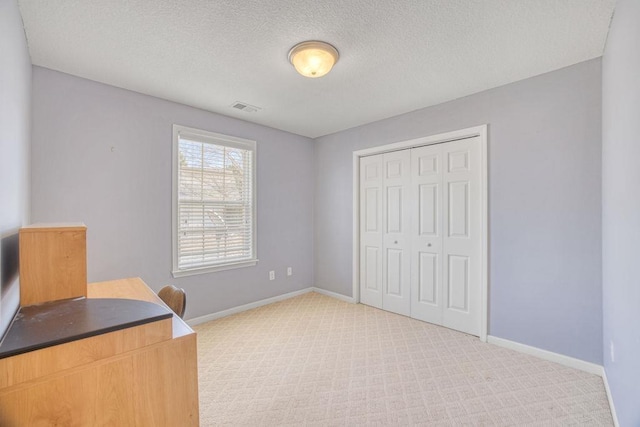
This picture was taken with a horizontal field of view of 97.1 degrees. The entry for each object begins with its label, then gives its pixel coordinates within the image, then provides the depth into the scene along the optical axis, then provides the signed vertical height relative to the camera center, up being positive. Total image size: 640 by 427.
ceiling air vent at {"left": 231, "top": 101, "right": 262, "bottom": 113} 3.13 +1.22
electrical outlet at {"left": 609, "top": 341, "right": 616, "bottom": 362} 1.79 -0.89
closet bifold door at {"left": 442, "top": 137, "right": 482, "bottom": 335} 2.90 -0.22
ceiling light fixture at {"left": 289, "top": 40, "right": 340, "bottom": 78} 2.01 +1.16
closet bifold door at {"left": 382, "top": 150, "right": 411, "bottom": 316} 3.46 -0.23
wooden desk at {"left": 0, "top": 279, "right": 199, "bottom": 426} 0.94 -0.63
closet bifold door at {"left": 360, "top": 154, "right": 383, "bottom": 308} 3.76 -0.22
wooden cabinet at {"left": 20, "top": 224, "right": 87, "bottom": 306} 1.41 -0.26
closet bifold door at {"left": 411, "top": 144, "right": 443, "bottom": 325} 3.18 -0.23
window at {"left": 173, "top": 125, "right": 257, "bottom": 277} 3.13 +0.14
